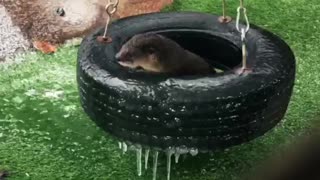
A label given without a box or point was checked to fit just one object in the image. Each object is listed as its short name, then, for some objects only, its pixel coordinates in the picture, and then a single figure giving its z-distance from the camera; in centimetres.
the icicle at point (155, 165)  276
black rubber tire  227
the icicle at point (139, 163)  277
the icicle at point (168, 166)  274
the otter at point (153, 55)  253
